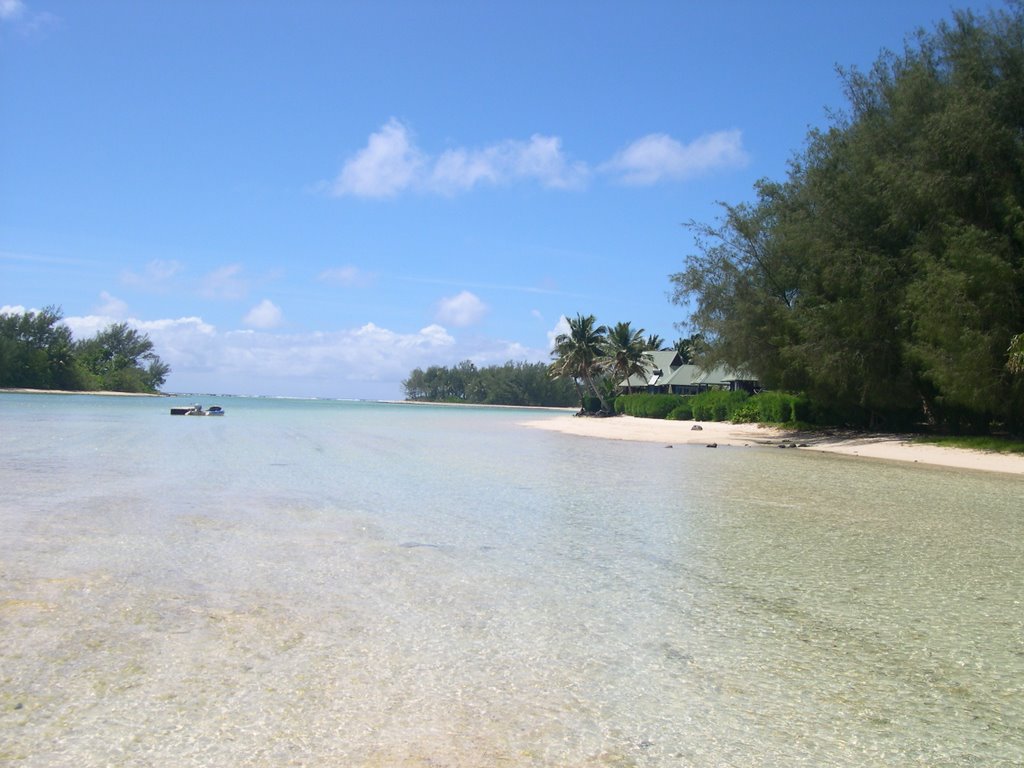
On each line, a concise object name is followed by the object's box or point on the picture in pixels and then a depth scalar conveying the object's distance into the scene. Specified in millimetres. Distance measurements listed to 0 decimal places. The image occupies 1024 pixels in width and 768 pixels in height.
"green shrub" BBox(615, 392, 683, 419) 53031
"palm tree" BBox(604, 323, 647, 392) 68188
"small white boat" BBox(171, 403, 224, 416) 51250
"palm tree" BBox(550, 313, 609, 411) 70125
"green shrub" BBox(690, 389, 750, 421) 44250
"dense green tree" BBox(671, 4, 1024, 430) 21688
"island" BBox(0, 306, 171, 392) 93250
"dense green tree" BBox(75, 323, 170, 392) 111375
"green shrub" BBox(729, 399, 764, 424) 41188
